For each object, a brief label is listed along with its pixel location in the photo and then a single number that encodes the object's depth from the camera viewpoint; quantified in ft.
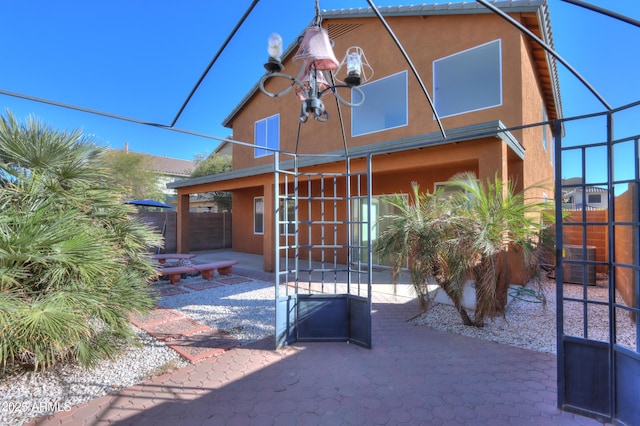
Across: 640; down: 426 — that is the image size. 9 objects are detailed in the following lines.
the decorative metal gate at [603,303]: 7.57
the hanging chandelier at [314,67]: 9.18
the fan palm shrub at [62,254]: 8.72
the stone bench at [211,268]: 25.59
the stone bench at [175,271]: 23.72
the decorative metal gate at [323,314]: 12.59
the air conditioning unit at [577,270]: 22.25
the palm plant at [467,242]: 12.97
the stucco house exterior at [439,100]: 21.65
